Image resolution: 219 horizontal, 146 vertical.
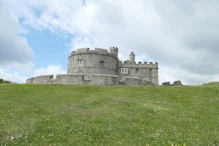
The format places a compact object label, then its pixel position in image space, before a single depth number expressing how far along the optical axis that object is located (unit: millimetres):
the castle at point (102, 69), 33110
